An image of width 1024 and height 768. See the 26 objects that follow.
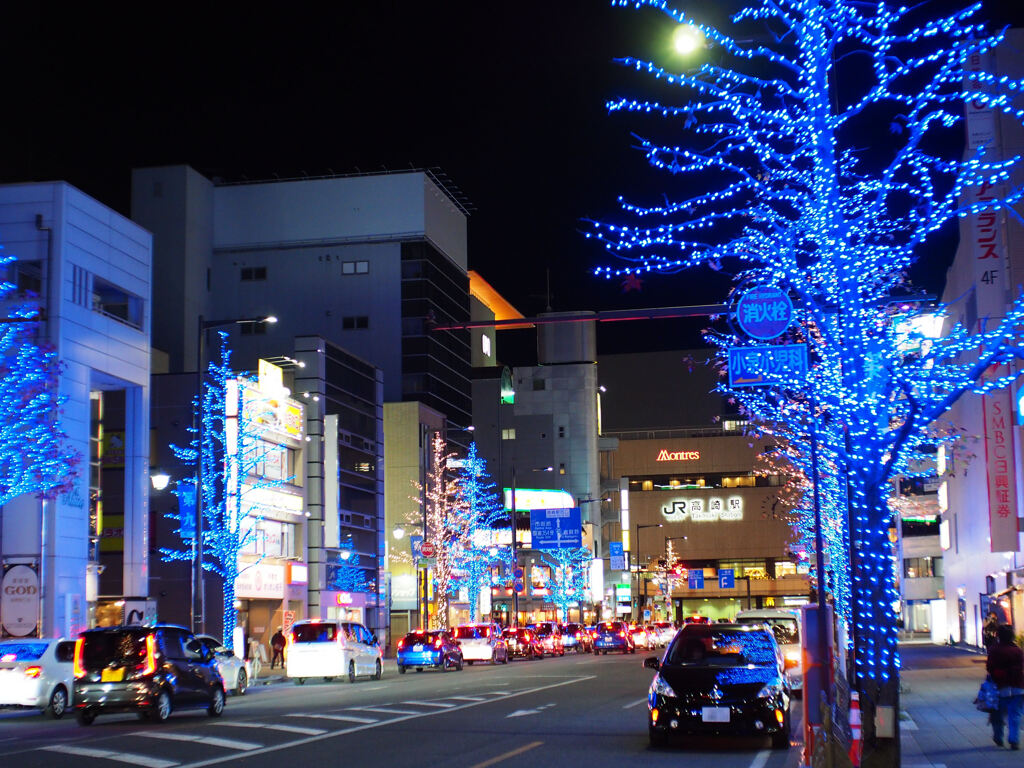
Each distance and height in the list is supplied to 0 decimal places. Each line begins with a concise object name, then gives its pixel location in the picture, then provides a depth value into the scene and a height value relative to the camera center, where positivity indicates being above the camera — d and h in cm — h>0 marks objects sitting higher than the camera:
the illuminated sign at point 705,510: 13600 +420
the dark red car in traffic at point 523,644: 6000 -450
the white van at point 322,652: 3800 -295
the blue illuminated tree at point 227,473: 4291 +316
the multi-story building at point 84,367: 3922 +648
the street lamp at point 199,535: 3522 +64
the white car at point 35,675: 2527 -235
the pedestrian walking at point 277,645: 5141 -366
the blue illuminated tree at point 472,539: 7262 +79
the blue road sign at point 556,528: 6775 +123
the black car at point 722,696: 1669 -200
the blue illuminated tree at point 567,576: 9794 -202
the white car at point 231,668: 3116 -285
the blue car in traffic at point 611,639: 6706 -482
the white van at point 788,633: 2630 -186
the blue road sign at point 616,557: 8888 -52
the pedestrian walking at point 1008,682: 1702 -191
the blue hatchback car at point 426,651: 4547 -356
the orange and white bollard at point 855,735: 1230 -187
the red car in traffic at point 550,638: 6475 -461
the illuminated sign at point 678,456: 14112 +1051
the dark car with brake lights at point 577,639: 7238 -517
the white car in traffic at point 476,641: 5303 -378
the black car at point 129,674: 2245 -209
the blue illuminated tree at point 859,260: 1325 +336
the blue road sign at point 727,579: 9825 -246
